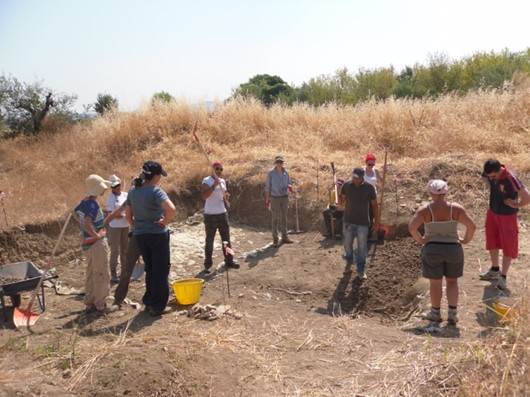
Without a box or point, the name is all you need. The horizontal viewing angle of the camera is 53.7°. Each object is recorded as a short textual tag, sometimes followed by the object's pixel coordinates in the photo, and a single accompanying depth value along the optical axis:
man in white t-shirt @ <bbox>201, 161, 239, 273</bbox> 8.08
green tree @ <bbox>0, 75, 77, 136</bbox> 19.81
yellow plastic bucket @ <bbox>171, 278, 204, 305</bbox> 6.40
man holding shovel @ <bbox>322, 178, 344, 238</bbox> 9.55
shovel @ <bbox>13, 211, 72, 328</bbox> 6.04
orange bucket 4.08
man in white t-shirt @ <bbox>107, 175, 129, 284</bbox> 7.51
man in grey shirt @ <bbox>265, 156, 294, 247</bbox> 9.17
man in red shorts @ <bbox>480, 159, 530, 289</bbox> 5.96
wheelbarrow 6.16
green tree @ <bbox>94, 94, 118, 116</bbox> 24.28
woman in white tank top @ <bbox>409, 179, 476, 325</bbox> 5.21
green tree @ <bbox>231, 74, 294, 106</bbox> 41.66
